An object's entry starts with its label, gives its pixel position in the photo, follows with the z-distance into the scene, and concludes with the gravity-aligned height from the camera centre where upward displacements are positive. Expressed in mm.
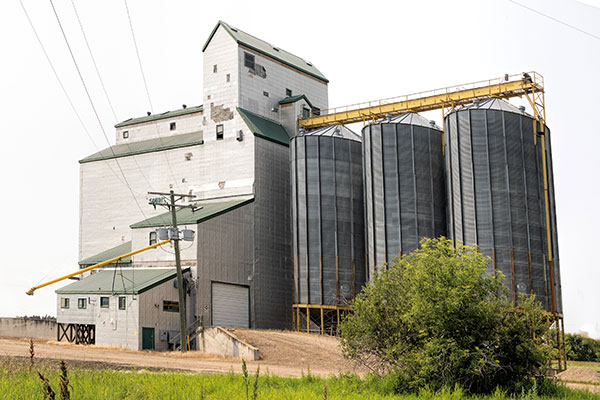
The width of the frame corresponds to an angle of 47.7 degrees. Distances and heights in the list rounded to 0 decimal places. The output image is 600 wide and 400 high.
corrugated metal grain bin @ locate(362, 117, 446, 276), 51062 +7148
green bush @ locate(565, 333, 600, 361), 62344 -6303
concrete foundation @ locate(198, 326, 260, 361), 38875 -3510
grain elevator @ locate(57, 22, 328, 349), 50781 +8815
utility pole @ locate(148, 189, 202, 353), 42844 +7
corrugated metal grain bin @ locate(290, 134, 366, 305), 54344 +5303
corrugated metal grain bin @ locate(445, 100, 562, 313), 46562 +5894
